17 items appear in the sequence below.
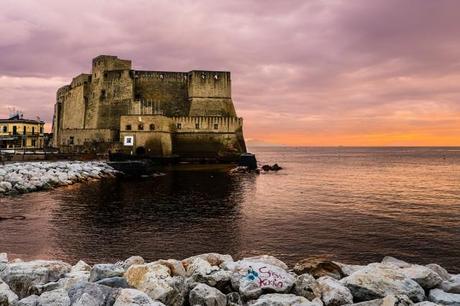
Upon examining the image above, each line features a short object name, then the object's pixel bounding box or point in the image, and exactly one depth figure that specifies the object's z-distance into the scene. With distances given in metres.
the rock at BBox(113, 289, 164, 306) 6.09
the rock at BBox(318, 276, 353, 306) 6.70
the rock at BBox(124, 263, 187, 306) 6.79
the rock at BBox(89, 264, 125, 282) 7.39
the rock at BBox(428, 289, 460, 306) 6.71
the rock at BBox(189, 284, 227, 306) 6.66
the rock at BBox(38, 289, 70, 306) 6.09
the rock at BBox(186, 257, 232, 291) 7.44
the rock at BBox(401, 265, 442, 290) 7.45
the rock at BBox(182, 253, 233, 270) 8.59
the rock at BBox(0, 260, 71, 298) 7.19
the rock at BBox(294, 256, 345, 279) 8.13
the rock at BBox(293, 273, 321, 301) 7.00
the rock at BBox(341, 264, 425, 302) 6.91
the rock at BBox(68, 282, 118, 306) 6.00
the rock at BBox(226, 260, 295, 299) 6.98
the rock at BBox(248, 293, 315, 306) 6.39
